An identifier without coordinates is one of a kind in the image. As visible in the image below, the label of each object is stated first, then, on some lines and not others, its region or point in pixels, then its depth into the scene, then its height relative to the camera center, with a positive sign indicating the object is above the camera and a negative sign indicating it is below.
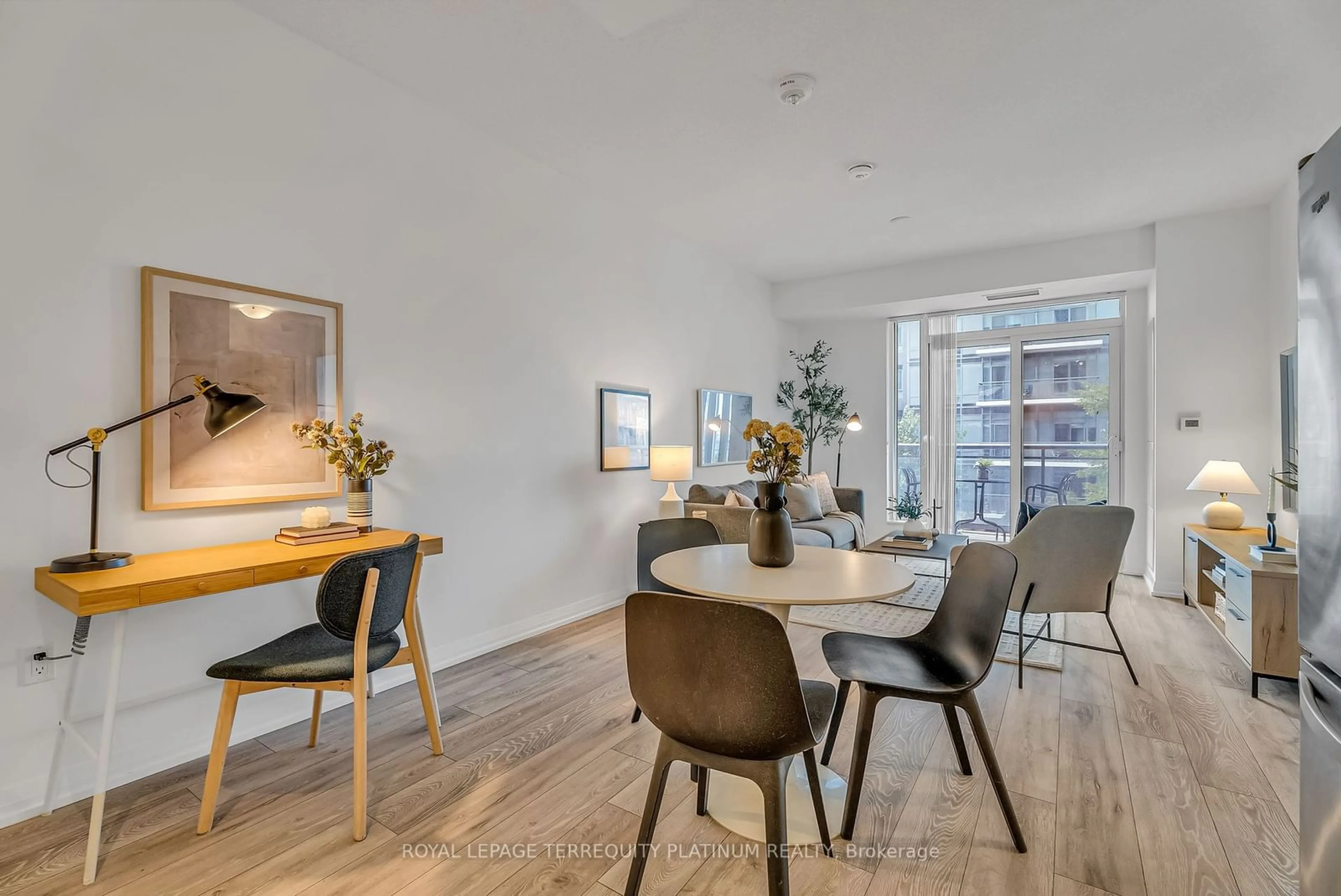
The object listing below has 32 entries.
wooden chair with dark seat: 1.91 -0.69
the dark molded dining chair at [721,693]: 1.36 -0.56
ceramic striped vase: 2.65 -0.25
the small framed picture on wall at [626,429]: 4.32 +0.13
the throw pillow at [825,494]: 5.70 -0.42
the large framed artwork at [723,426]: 5.46 +0.20
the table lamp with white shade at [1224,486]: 3.94 -0.23
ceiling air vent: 5.53 +1.40
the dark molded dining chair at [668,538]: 2.88 -0.42
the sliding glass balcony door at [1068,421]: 5.72 +0.27
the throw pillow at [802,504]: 5.26 -0.48
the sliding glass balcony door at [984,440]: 6.16 +0.09
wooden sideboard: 2.84 -0.78
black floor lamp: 5.67 +0.23
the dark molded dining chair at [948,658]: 1.81 -0.69
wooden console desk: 1.74 -0.42
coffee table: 4.11 -0.69
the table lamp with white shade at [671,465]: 4.45 -0.12
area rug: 3.48 -1.12
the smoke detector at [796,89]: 2.84 +1.67
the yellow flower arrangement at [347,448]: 2.60 -0.01
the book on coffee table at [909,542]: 4.30 -0.67
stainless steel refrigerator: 1.05 -0.12
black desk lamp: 1.95 +0.06
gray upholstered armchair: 2.96 -0.53
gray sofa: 4.25 -0.53
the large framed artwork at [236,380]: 2.26 +0.27
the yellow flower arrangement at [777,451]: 2.21 -0.01
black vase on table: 2.21 -0.30
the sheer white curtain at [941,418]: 6.36 +0.32
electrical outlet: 2.01 -0.74
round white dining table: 1.82 -0.43
